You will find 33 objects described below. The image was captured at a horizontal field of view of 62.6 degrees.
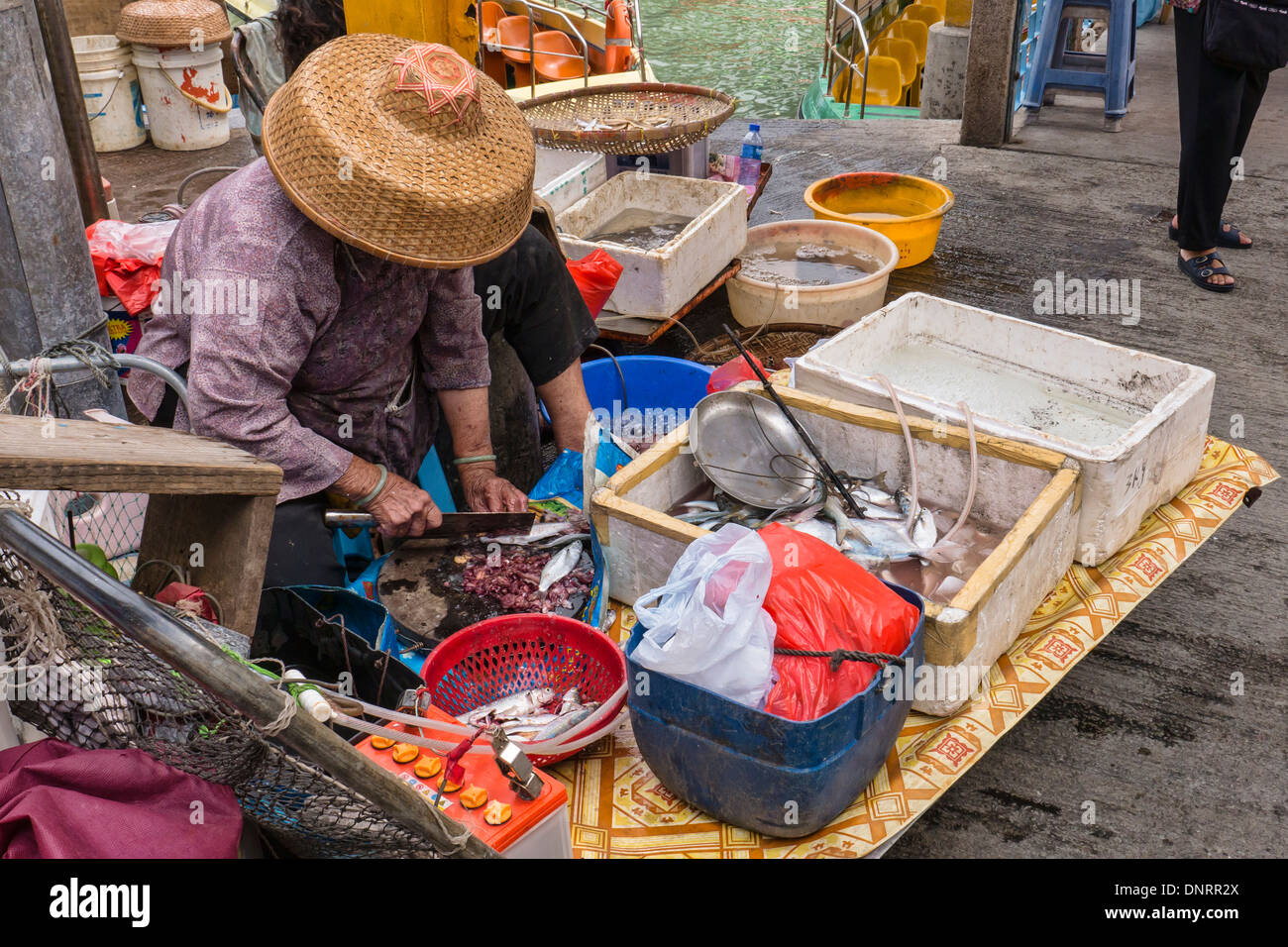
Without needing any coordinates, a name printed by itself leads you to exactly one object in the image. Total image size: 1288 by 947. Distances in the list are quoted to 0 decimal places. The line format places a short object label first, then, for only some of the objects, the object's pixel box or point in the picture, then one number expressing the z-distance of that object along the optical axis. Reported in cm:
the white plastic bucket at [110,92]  812
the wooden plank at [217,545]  203
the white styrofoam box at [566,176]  496
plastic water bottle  577
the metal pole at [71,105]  354
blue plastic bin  201
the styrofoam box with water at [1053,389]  288
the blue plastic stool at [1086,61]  671
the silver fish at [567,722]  238
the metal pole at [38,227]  274
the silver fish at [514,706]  246
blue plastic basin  425
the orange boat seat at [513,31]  802
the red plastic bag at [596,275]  434
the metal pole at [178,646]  127
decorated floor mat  221
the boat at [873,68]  1014
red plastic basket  254
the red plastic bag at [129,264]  394
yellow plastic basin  552
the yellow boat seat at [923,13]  1240
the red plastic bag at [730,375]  356
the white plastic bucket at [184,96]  825
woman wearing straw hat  246
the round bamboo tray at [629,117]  443
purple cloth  140
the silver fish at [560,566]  296
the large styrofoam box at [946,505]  243
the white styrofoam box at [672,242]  446
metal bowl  307
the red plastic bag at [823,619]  209
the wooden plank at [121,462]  145
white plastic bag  207
